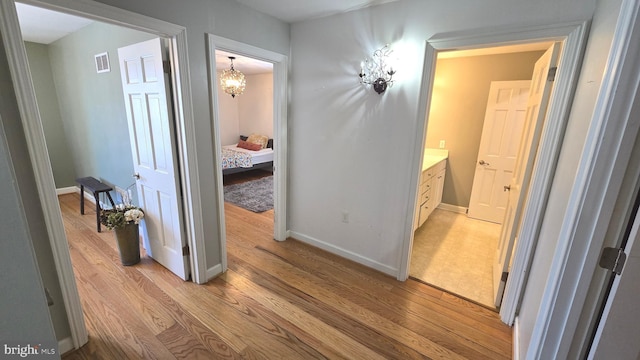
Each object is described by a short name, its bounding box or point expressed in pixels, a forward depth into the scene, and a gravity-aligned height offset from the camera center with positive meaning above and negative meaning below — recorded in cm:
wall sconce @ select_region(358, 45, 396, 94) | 216 +42
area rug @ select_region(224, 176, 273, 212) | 426 -136
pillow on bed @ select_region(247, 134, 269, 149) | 659 -54
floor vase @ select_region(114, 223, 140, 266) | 247 -121
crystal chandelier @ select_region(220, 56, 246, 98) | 489 +68
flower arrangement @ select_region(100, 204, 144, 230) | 240 -94
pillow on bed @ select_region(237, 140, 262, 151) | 643 -68
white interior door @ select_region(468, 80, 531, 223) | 356 -28
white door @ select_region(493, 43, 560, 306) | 178 -27
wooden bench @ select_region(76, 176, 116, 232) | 321 -93
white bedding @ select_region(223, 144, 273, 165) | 590 -82
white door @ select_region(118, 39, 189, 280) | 202 -29
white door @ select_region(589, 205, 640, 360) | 93 -68
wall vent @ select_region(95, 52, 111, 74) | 288 +55
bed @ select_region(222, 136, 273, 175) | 548 -88
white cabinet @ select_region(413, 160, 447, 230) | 311 -86
